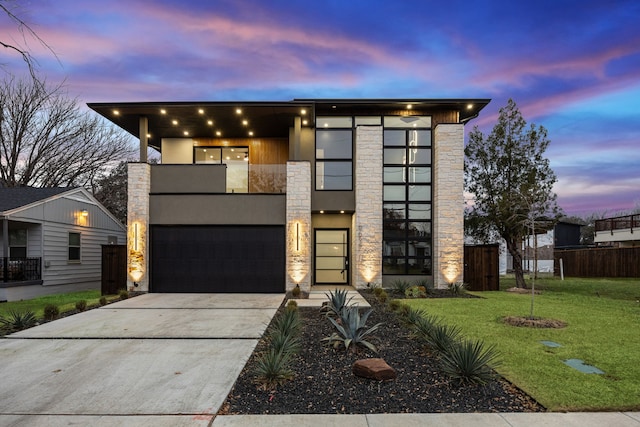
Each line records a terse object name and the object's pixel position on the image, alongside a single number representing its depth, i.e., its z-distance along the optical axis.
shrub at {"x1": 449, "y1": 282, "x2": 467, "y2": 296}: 12.20
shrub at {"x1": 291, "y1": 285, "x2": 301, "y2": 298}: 11.42
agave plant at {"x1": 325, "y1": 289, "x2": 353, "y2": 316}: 7.53
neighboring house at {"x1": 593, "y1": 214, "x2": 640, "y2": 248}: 23.48
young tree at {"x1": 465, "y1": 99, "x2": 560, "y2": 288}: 13.60
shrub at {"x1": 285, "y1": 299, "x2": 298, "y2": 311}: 7.90
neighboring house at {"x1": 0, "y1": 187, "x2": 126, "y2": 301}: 13.44
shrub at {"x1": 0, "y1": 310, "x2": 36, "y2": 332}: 7.13
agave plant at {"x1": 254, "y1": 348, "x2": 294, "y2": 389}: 4.18
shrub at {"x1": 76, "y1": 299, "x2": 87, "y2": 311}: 9.05
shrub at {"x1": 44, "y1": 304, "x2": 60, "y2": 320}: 8.06
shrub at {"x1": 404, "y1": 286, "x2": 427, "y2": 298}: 11.63
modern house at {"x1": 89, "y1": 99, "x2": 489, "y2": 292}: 12.48
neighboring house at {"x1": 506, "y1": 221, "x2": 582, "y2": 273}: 28.64
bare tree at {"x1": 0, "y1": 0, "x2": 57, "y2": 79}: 3.33
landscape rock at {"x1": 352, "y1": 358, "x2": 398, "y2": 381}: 4.30
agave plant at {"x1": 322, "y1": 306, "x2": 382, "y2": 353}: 5.53
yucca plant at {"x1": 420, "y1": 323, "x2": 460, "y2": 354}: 4.96
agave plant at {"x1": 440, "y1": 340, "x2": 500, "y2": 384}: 4.09
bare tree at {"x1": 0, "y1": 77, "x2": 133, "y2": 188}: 21.94
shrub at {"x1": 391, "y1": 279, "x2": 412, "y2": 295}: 12.31
